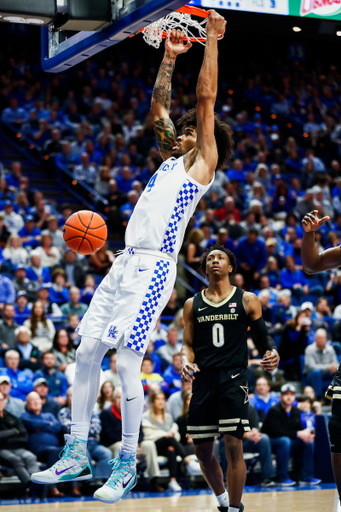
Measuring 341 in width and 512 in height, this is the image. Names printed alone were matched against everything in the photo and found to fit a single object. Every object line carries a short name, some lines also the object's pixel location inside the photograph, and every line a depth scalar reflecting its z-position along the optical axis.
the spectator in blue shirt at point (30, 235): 13.29
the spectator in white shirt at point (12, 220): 13.48
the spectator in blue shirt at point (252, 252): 14.36
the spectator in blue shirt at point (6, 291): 11.77
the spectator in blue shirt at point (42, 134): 16.77
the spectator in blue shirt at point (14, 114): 17.28
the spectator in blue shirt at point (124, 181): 15.84
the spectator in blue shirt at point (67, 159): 16.30
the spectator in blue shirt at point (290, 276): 14.48
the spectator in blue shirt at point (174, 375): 11.15
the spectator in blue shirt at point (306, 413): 10.97
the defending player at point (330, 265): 5.56
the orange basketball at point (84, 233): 5.69
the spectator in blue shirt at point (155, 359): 11.34
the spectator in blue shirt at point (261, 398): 10.99
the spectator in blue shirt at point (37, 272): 12.42
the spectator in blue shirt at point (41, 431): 9.45
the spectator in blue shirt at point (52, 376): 10.23
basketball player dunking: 4.94
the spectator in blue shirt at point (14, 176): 15.08
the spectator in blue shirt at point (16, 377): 10.19
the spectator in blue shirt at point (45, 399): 9.77
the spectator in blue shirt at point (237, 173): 17.86
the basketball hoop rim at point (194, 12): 6.26
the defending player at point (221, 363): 6.43
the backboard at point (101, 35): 4.87
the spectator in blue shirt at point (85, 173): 15.98
